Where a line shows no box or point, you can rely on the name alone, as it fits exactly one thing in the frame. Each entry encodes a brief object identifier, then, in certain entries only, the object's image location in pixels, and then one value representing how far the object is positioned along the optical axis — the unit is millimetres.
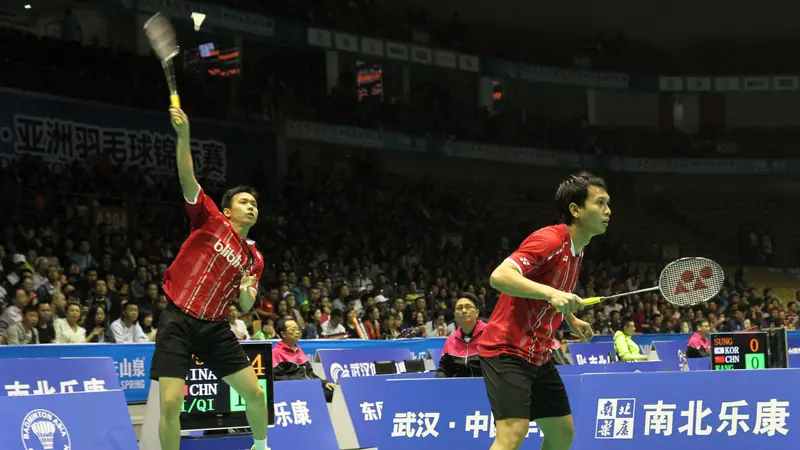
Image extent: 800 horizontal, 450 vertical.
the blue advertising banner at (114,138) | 20547
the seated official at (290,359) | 10828
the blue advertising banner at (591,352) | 15634
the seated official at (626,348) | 15352
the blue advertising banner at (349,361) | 11978
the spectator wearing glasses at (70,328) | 12891
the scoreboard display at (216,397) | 8273
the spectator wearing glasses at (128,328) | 13711
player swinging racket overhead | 6242
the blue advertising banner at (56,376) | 8391
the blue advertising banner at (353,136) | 25719
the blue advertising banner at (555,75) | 31312
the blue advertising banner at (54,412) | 6832
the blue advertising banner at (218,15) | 20891
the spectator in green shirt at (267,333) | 14412
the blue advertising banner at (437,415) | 8117
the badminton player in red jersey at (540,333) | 5047
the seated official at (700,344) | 15984
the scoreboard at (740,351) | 13234
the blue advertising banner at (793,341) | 20406
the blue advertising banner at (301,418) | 9039
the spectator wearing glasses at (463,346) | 9891
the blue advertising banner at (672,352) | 17047
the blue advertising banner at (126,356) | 11586
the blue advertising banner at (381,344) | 14219
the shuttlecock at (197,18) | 6488
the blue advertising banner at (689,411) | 7574
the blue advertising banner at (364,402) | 10109
